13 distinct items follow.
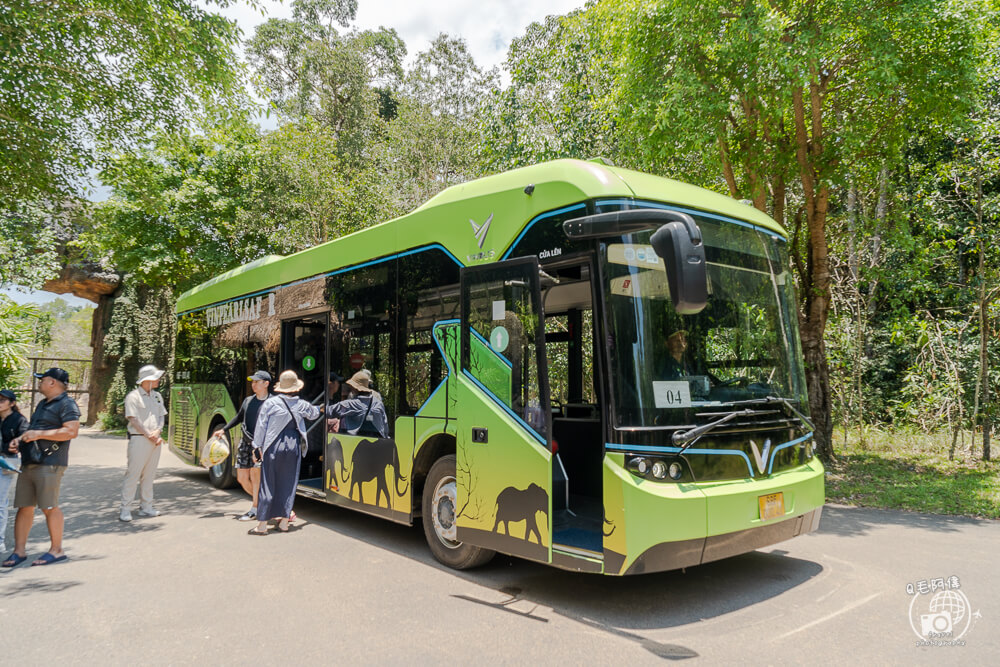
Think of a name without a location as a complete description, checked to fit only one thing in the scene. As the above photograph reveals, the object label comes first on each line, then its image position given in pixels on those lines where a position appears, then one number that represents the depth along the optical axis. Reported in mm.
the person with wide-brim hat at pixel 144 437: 8195
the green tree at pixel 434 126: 26750
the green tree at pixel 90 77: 8594
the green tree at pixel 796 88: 8539
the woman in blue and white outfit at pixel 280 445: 7328
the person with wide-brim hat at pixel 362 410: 6770
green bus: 4383
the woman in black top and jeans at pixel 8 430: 6133
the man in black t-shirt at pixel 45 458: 5996
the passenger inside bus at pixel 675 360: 4492
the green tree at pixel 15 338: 10711
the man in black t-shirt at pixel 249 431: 8344
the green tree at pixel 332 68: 32656
